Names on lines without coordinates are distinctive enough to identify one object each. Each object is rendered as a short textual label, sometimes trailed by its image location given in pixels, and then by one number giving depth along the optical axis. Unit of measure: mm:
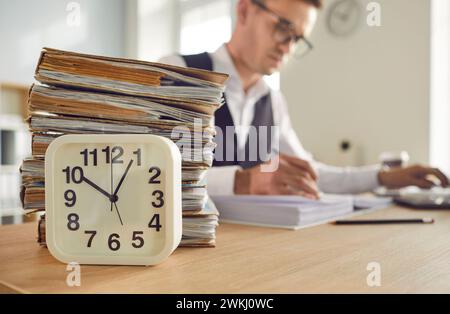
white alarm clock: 437
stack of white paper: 695
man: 1376
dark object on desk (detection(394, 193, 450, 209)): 987
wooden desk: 359
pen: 727
